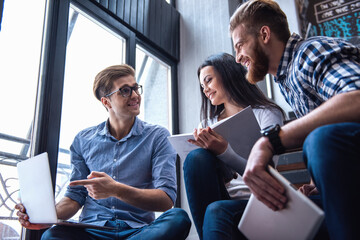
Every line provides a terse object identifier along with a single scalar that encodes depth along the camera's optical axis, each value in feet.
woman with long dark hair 3.11
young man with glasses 4.02
